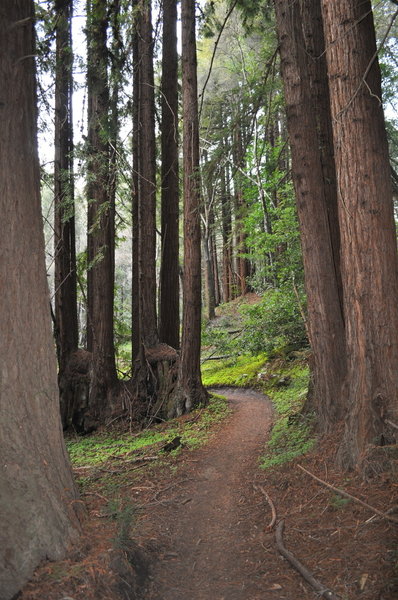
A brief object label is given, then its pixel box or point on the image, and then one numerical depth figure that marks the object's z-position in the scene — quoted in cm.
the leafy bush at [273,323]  1148
